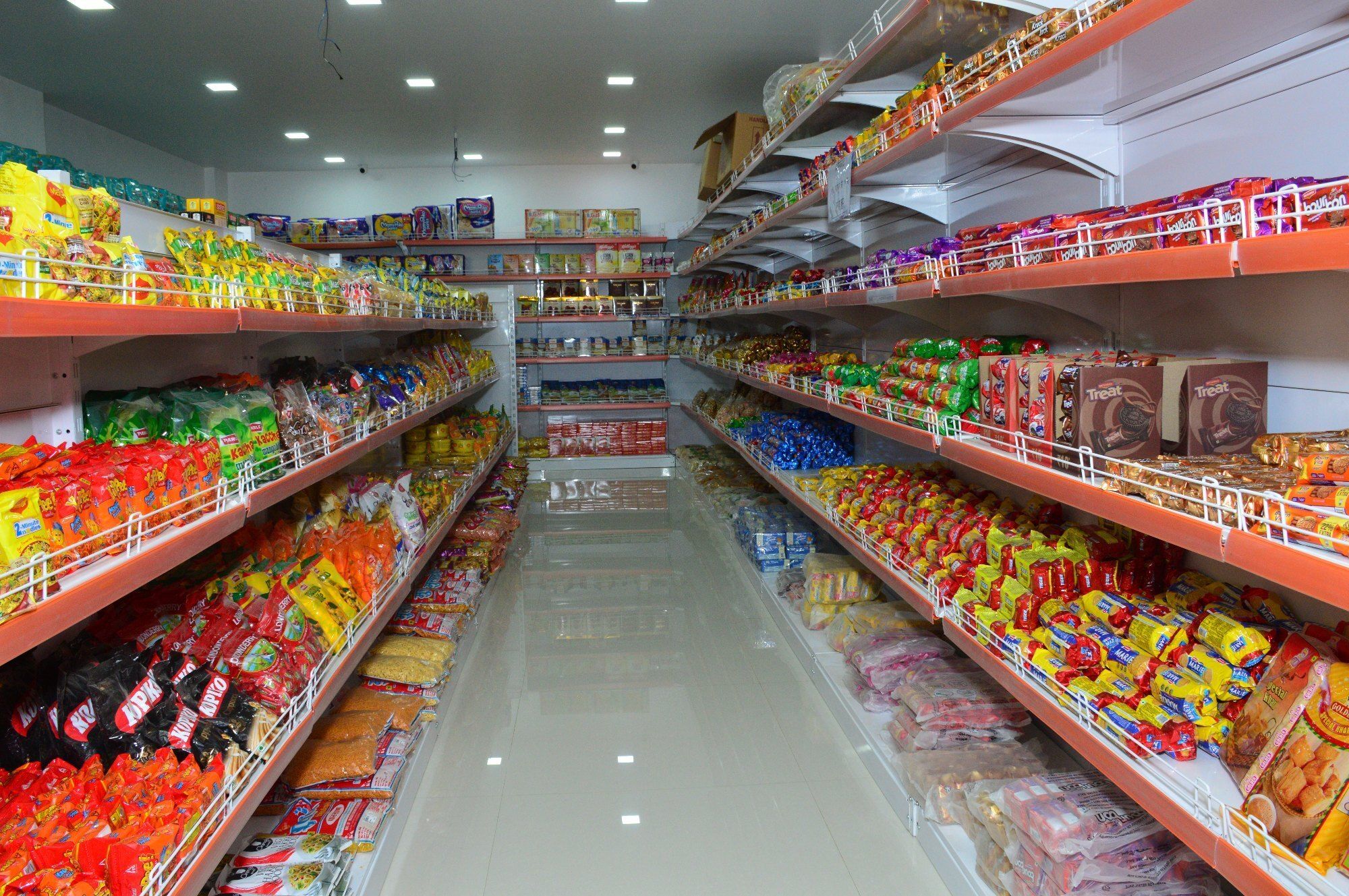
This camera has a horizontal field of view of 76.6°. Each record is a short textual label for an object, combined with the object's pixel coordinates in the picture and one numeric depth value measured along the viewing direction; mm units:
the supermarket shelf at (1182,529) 1039
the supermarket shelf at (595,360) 8602
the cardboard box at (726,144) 5324
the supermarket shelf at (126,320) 1185
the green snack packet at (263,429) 2258
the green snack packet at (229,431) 2109
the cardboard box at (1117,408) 1670
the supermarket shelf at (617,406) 8617
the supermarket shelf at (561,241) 8453
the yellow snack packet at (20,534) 1225
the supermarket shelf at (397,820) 2131
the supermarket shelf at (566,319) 8539
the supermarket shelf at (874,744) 2107
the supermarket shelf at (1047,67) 1396
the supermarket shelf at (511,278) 8320
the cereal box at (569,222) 8562
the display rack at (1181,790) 1131
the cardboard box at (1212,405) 1688
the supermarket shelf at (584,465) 8398
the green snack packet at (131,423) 2074
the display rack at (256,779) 1438
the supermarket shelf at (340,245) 8156
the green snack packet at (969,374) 2387
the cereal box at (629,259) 8547
